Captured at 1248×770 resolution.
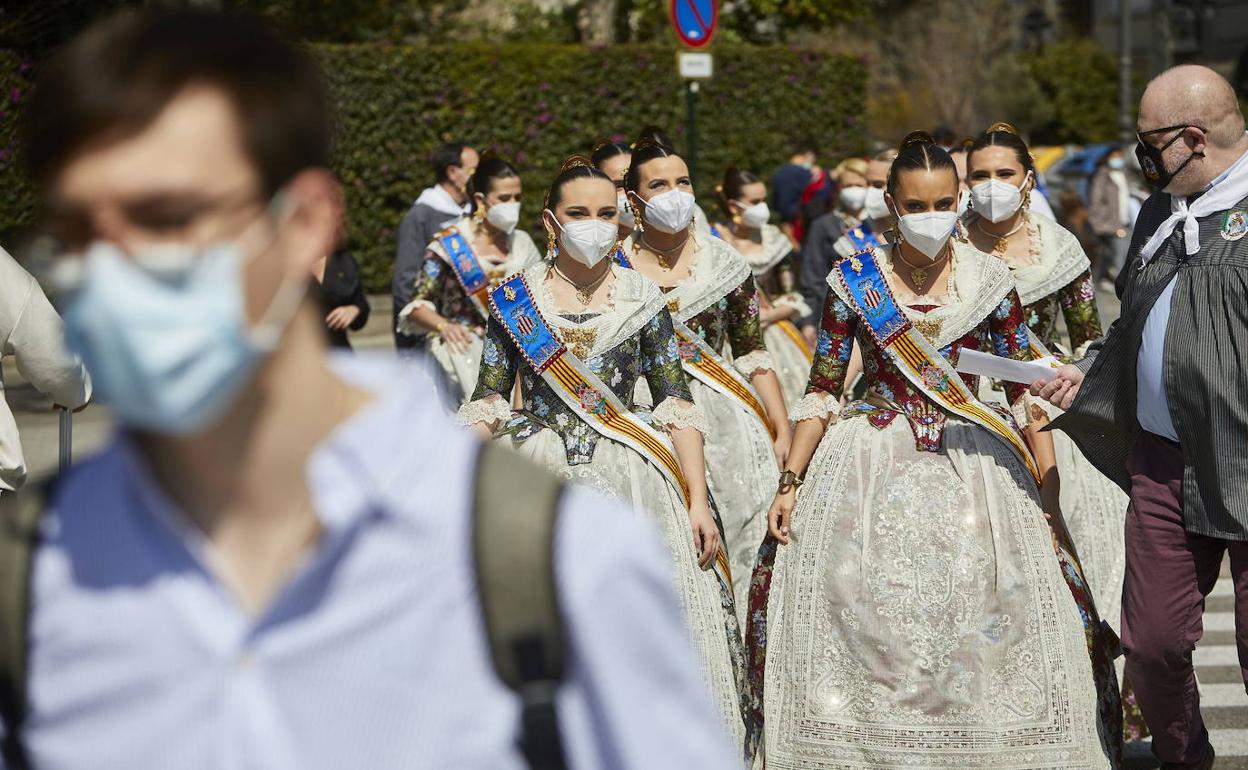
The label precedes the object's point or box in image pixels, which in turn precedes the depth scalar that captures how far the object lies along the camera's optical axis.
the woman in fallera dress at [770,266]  9.09
